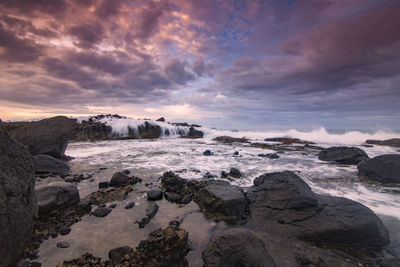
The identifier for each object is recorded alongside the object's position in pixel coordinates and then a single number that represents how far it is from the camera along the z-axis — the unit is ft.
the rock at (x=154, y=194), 15.67
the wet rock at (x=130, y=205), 14.14
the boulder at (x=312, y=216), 10.31
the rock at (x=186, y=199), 15.37
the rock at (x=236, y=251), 7.71
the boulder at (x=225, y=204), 13.19
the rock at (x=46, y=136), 28.73
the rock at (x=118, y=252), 8.60
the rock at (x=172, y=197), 15.56
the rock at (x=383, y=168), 22.06
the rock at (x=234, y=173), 23.95
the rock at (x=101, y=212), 12.77
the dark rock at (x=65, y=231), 10.48
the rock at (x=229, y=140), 80.35
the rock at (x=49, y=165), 22.65
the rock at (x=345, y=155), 33.37
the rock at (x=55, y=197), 11.79
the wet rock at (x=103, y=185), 18.20
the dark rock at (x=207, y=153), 41.02
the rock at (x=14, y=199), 7.09
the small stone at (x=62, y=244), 9.34
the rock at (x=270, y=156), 39.10
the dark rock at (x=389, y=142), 67.77
